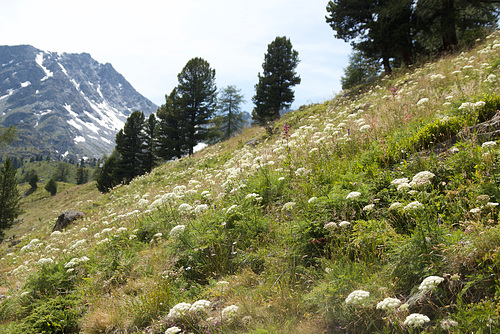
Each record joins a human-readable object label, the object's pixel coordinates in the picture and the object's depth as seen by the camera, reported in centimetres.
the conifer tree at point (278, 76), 3438
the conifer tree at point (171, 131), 3831
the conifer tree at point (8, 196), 2825
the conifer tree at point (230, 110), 5234
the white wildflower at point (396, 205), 269
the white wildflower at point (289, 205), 353
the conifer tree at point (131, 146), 4206
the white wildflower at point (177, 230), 392
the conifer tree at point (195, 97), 3744
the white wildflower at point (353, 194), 309
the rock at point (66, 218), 1357
